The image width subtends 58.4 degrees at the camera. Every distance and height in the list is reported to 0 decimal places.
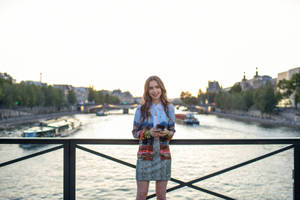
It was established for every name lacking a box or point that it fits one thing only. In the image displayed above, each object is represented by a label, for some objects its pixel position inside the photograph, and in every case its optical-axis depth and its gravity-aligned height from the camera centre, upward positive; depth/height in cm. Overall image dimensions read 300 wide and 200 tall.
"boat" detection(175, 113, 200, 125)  5700 -386
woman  292 -40
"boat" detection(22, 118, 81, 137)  3000 -360
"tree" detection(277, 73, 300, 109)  5945 +423
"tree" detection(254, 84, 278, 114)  6019 +54
